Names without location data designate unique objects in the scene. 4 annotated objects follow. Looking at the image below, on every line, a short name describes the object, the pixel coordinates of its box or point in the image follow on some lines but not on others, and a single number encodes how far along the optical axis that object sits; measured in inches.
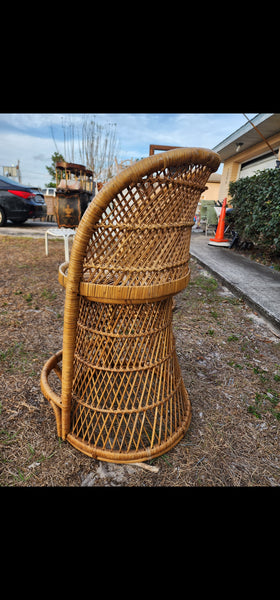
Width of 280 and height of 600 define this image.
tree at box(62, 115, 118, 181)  549.1
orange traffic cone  261.1
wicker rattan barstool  37.2
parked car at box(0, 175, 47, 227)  280.8
